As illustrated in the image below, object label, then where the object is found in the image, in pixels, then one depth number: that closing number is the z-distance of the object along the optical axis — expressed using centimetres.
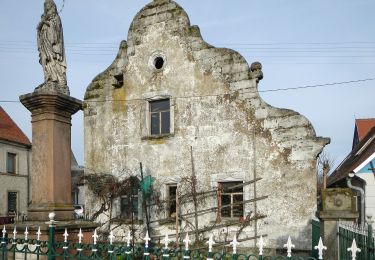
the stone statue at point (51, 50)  727
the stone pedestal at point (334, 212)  621
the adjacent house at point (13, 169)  2495
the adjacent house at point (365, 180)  1291
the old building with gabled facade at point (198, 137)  1208
